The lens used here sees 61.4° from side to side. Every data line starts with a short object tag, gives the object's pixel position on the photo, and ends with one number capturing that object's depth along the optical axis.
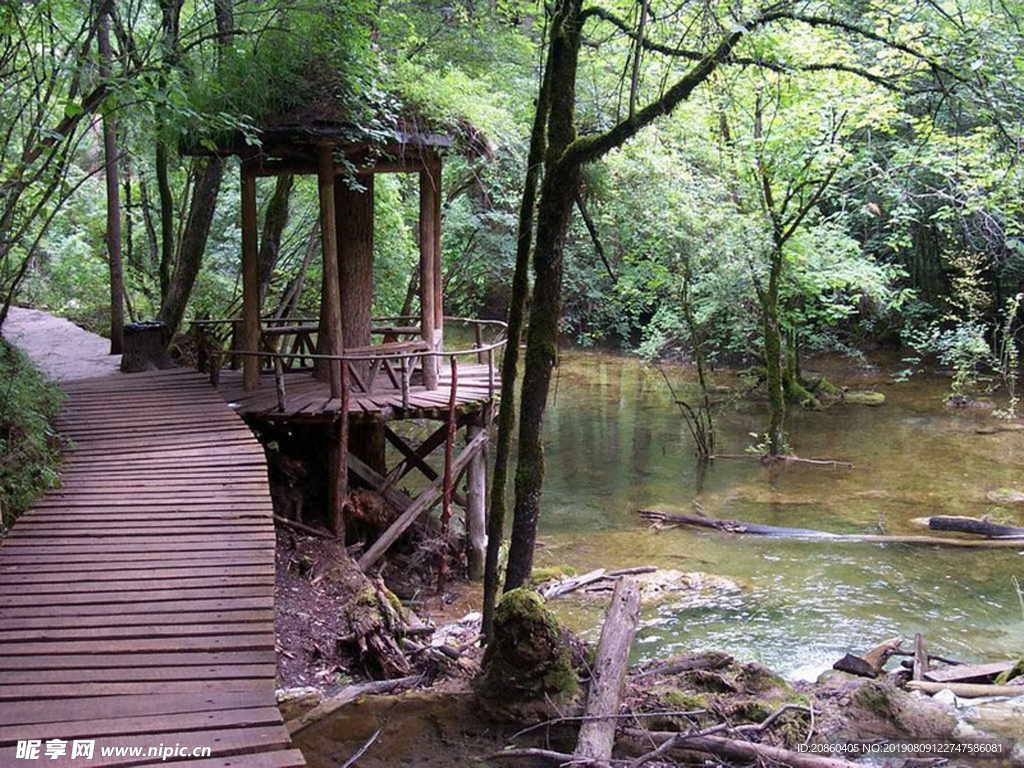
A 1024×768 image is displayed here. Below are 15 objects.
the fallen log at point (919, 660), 7.71
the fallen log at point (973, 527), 13.04
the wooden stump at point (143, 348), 12.56
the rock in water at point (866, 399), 23.20
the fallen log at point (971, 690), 7.18
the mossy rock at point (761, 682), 6.47
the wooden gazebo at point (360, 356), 10.39
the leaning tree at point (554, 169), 5.99
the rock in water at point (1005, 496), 14.78
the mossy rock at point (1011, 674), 7.77
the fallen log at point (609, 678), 5.25
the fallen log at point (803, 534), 12.85
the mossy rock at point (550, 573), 11.32
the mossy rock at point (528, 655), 5.71
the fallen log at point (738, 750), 5.22
